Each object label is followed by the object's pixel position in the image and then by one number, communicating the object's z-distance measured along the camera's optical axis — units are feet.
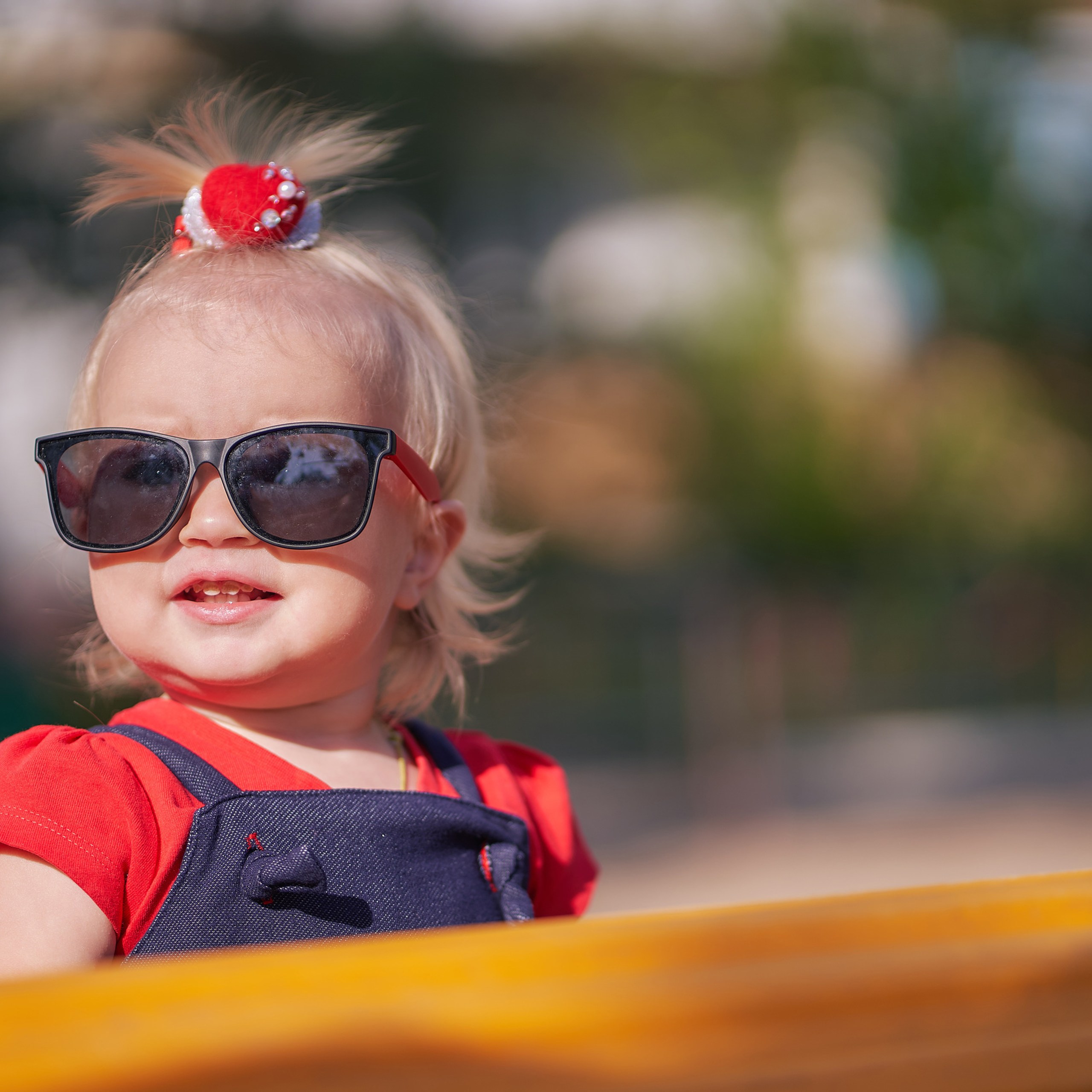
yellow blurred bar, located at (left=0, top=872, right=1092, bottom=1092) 3.32
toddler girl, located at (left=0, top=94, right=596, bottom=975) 3.90
